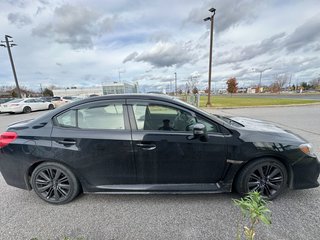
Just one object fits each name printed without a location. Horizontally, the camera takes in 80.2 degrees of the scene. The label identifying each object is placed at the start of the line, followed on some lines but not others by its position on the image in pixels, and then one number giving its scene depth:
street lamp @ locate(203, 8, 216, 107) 14.93
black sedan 2.55
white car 15.23
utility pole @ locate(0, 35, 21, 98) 21.12
